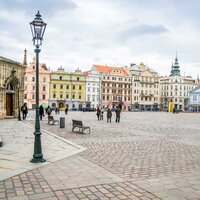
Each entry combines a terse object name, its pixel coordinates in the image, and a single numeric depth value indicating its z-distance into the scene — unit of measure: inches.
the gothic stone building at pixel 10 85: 1070.4
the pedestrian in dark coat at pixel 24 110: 1079.9
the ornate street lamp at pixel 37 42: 322.0
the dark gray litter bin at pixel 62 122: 757.3
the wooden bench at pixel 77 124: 634.0
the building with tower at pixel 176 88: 4279.0
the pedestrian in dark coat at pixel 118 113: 1054.7
